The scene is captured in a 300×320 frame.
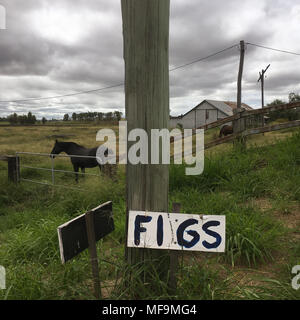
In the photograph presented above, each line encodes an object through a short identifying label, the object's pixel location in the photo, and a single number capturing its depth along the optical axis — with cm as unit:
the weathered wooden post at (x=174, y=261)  176
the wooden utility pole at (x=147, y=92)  171
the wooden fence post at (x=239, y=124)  606
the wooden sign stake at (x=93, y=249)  178
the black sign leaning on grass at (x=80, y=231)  165
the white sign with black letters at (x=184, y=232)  171
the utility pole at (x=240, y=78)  1204
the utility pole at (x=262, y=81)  2534
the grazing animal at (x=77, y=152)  848
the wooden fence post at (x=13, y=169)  742
